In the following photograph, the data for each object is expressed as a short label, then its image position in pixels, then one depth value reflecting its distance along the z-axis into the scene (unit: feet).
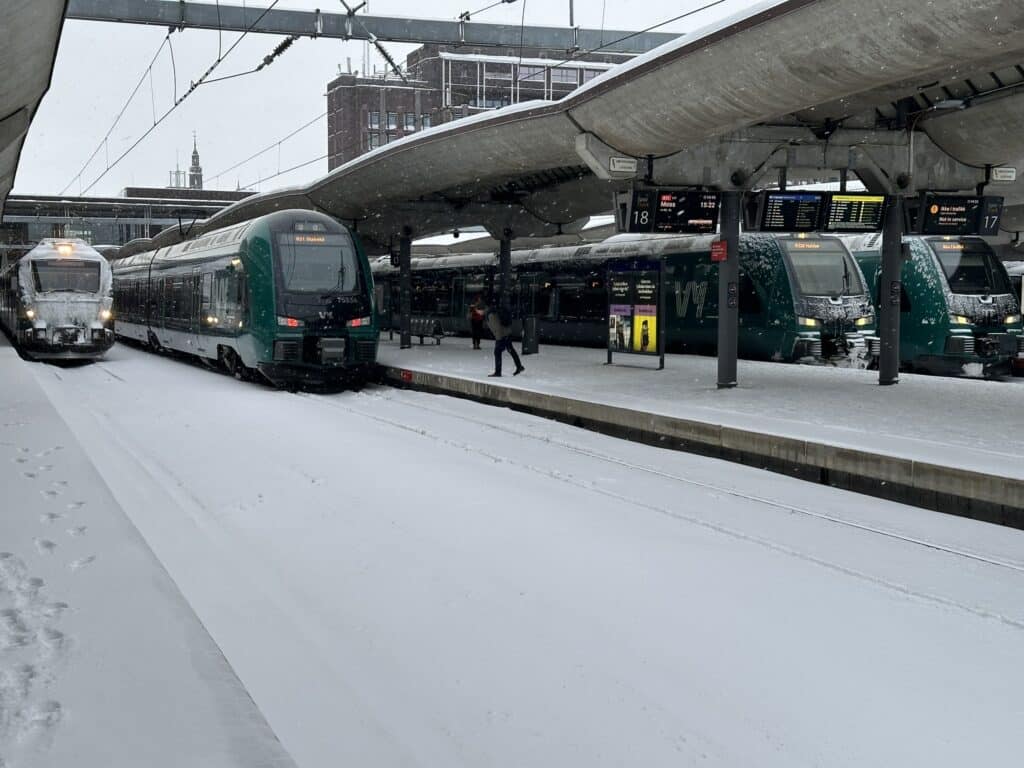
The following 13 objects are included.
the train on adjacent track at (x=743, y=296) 63.67
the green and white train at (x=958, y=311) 58.75
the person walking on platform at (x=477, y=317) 70.54
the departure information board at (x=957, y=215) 51.13
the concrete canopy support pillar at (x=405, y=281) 83.25
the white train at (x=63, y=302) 74.43
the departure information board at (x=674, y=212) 49.60
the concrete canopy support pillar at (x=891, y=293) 50.65
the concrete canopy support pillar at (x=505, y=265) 75.02
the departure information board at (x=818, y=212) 49.60
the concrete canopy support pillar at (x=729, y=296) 49.90
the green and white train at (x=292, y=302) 57.21
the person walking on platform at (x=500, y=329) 57.41
